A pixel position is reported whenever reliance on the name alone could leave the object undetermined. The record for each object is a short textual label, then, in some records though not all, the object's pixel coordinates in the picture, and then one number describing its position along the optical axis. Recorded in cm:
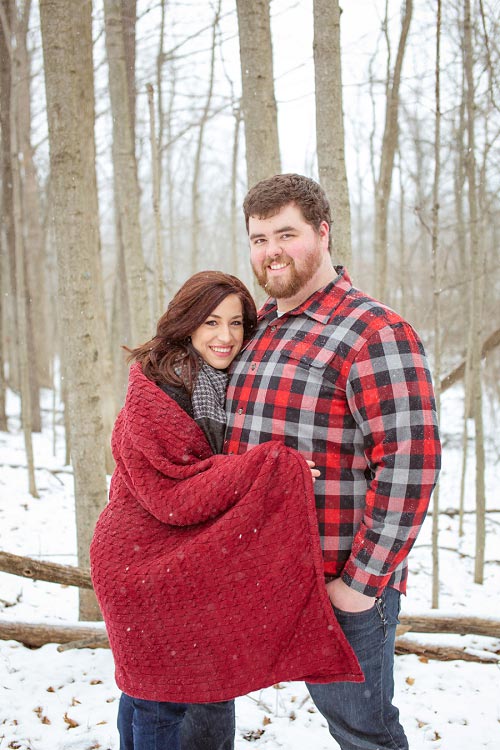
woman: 192
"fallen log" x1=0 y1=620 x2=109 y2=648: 358
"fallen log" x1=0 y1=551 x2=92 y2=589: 346
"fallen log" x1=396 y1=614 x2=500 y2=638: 362
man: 186
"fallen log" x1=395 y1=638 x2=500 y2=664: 351
